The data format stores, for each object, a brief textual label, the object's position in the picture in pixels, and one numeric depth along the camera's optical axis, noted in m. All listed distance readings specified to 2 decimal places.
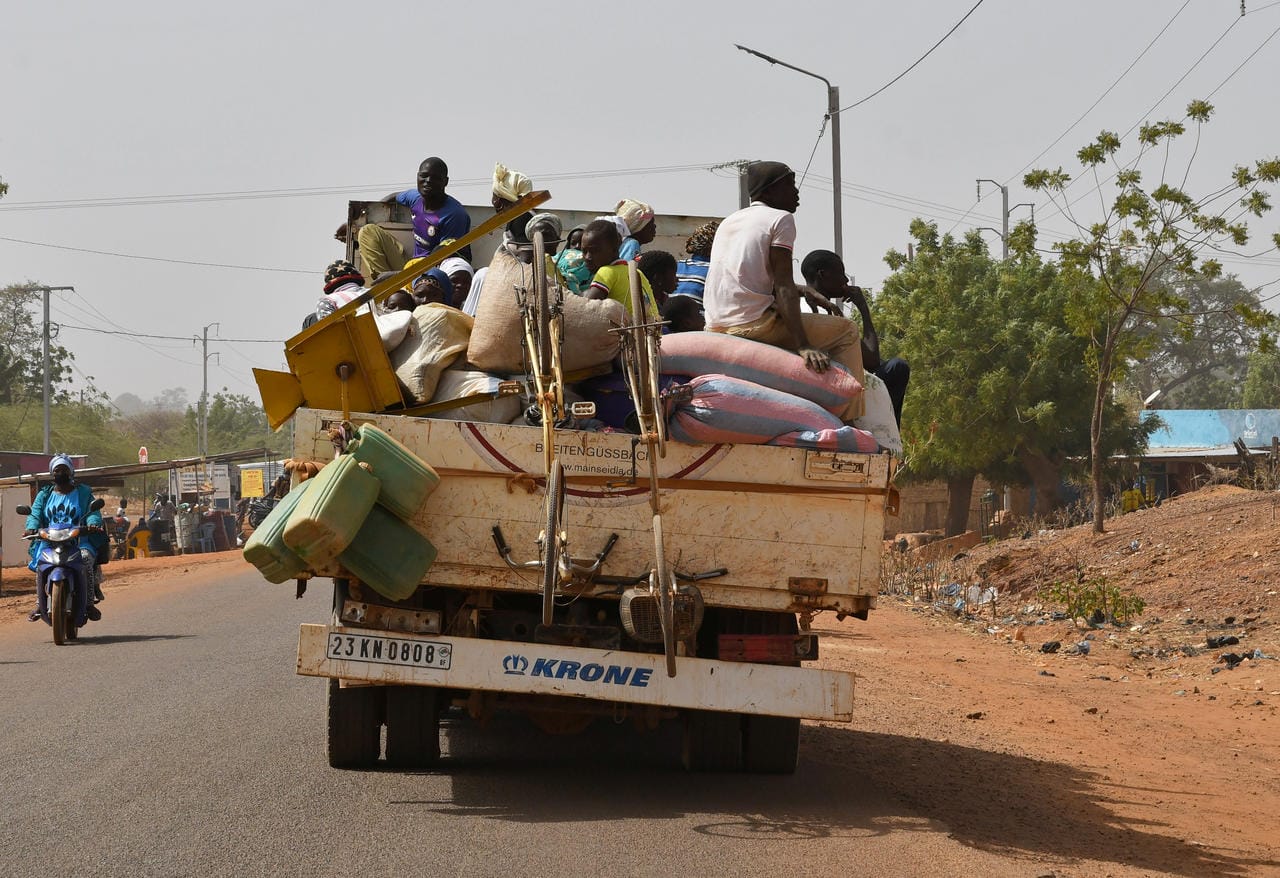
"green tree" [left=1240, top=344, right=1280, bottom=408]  66.06
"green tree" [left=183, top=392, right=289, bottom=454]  98.12
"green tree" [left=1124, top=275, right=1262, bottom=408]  76.46
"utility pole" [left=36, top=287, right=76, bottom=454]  55.27
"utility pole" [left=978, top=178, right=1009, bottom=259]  49.41
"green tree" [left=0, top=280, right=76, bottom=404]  67.06
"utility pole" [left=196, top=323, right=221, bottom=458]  82.25
